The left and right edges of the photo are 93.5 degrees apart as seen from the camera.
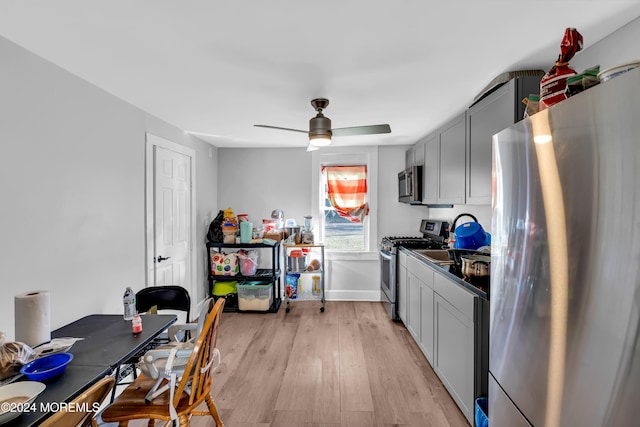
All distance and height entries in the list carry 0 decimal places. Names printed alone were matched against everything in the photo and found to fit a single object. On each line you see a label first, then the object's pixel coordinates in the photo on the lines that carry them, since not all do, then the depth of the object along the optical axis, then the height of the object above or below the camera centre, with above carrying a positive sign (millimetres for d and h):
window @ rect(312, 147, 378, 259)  4426 +54
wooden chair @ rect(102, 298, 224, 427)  1445 -950
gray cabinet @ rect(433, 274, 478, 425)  1845 -890
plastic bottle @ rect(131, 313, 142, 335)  1753 -671
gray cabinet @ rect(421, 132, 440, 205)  3121 +473
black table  1142 -718
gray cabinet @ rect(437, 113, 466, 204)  2506 +449
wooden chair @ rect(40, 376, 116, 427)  905 -641
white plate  1106 -689
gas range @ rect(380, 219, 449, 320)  3617 -412
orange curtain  4438 +335
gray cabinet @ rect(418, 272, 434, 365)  2543 -946
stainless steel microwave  3602 +334
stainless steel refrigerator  674 -141
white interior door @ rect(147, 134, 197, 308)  2896 -23
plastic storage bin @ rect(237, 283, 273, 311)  3973 -1134
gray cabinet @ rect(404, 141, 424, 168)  3650 +750
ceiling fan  2404 +684
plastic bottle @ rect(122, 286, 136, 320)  1912 -603
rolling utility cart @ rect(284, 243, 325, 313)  4121 -845
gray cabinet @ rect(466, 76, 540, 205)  1798 +595
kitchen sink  3172 -442
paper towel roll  1460 -521
